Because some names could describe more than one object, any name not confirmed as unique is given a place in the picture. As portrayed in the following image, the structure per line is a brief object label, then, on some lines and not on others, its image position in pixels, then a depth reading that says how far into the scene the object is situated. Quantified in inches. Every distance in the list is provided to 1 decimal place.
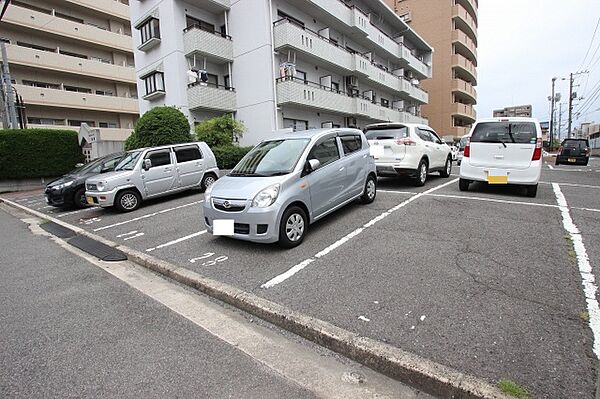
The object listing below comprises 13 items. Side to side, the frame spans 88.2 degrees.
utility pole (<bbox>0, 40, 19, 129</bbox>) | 599.8
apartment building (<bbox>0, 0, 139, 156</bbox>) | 872.9
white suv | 302.0
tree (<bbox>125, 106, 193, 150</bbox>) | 507.2
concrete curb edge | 77.3
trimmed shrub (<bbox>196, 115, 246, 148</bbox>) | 559.8
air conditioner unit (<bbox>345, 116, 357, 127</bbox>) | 848.3
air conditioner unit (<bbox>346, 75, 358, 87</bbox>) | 833.2
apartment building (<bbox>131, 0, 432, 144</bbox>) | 607.8
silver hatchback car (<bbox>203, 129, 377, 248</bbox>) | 166.4
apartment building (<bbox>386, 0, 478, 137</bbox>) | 1243.8
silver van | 303.1
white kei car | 255.1
